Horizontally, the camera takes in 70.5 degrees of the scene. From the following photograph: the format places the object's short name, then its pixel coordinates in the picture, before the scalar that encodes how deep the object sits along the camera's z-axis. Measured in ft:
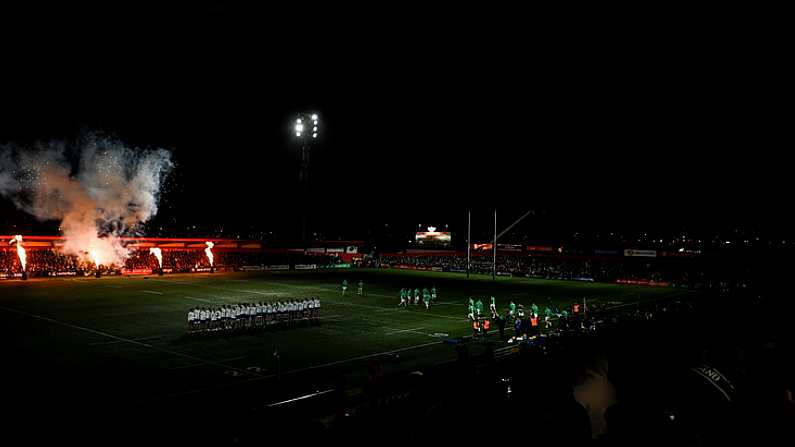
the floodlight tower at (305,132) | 182.70
